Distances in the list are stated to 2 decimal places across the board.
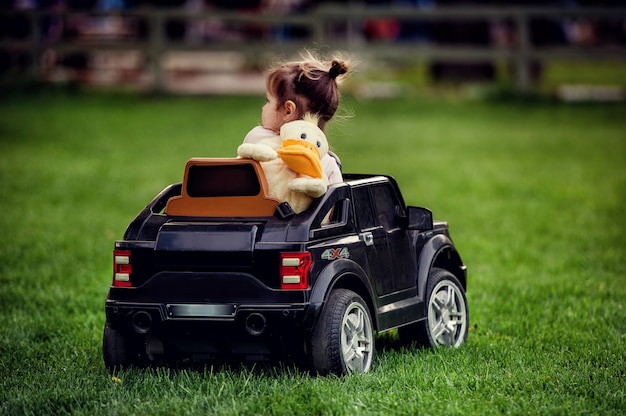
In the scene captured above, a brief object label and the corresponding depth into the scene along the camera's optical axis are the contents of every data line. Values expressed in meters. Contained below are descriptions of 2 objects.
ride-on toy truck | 9.95
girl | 10.98
